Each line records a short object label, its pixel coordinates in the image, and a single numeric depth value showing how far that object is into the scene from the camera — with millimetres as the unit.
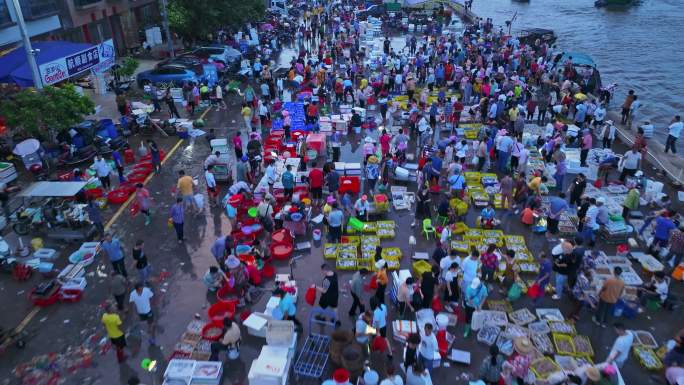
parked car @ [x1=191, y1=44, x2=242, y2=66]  29688
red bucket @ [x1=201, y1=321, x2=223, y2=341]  9695
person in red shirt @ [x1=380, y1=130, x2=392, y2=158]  17203
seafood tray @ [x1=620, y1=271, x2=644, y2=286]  11391
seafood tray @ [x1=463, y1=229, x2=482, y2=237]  13242
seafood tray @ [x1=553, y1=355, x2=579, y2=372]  9062
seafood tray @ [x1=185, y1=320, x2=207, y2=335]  10008
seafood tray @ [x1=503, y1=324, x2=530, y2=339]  9734
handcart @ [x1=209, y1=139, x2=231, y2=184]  16172
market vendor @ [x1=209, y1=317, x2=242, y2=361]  9062
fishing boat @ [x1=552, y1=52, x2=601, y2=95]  25438
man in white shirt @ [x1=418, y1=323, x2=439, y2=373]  8539
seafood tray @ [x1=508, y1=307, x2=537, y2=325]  10289
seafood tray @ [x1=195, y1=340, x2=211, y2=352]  9516
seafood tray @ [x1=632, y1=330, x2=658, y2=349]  9702
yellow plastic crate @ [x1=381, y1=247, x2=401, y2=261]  12298
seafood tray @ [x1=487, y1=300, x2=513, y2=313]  10680
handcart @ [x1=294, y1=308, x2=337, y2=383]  9008
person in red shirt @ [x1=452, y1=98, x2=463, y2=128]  20161
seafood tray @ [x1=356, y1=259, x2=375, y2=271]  12117
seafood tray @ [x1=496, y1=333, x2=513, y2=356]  9344
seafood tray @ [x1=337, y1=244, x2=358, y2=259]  12477
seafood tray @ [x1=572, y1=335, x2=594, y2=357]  9445
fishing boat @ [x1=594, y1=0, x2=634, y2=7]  65938
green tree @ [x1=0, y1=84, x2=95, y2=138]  16062
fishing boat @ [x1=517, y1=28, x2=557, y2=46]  36094
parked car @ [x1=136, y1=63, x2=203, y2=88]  25250
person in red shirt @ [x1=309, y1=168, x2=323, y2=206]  14602
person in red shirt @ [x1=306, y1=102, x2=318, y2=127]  19578
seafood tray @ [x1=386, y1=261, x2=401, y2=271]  12047
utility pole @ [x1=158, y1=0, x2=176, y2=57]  29088
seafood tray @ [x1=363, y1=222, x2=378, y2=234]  13641
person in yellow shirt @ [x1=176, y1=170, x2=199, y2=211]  14039
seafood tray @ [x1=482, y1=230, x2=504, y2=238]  13154
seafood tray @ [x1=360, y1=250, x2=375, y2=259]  12375
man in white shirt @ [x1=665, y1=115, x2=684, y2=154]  17641
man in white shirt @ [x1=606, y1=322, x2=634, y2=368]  8492
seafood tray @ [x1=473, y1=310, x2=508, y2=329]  10107
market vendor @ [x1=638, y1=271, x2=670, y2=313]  10633
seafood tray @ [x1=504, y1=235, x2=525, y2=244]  12883
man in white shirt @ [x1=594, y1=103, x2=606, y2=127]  19922
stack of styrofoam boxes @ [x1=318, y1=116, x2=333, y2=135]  19906
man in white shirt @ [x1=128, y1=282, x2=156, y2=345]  9739
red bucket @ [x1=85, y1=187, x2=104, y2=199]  15248
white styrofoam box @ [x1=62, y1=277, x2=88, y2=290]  11133
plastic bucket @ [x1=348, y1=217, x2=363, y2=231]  13602
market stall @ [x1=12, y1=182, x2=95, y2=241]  13000
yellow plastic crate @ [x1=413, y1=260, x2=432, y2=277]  11922
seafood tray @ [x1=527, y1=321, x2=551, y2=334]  9967
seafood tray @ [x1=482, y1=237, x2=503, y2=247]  12891
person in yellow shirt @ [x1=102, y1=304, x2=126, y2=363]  8875
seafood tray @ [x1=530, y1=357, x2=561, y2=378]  8758
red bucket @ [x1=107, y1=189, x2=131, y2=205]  15207
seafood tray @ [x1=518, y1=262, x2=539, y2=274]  11969
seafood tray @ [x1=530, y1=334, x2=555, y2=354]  9516
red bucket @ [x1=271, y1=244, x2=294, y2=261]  12617
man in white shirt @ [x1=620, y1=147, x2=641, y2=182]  15518
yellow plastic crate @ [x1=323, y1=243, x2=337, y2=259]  12625
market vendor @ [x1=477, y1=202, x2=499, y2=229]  13508
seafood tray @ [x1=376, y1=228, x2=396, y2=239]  13414
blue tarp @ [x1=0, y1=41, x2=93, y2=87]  18234
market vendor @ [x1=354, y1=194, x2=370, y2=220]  14094
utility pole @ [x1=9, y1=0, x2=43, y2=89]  15961
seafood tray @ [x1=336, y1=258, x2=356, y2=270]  12156
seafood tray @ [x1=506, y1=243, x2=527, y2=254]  12582
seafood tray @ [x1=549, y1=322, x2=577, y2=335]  9969
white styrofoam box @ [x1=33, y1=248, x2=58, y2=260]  12578
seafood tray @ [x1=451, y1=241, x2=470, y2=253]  12742
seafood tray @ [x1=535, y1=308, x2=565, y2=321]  10312
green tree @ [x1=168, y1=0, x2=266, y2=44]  30672
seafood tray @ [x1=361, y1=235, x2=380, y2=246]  12977
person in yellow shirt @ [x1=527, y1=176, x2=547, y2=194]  14227
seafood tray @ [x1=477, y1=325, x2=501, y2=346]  9859
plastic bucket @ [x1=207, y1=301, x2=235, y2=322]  10328
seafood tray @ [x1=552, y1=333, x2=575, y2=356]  9461
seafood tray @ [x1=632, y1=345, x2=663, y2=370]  9195
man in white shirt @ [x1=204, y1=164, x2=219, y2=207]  14625
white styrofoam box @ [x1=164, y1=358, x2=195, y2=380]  8680
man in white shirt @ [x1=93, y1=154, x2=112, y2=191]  15195
